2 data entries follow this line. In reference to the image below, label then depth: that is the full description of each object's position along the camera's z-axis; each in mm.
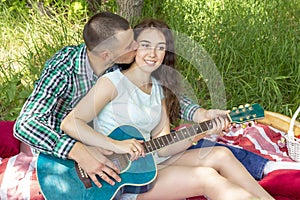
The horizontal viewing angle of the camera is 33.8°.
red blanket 2139
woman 2010
